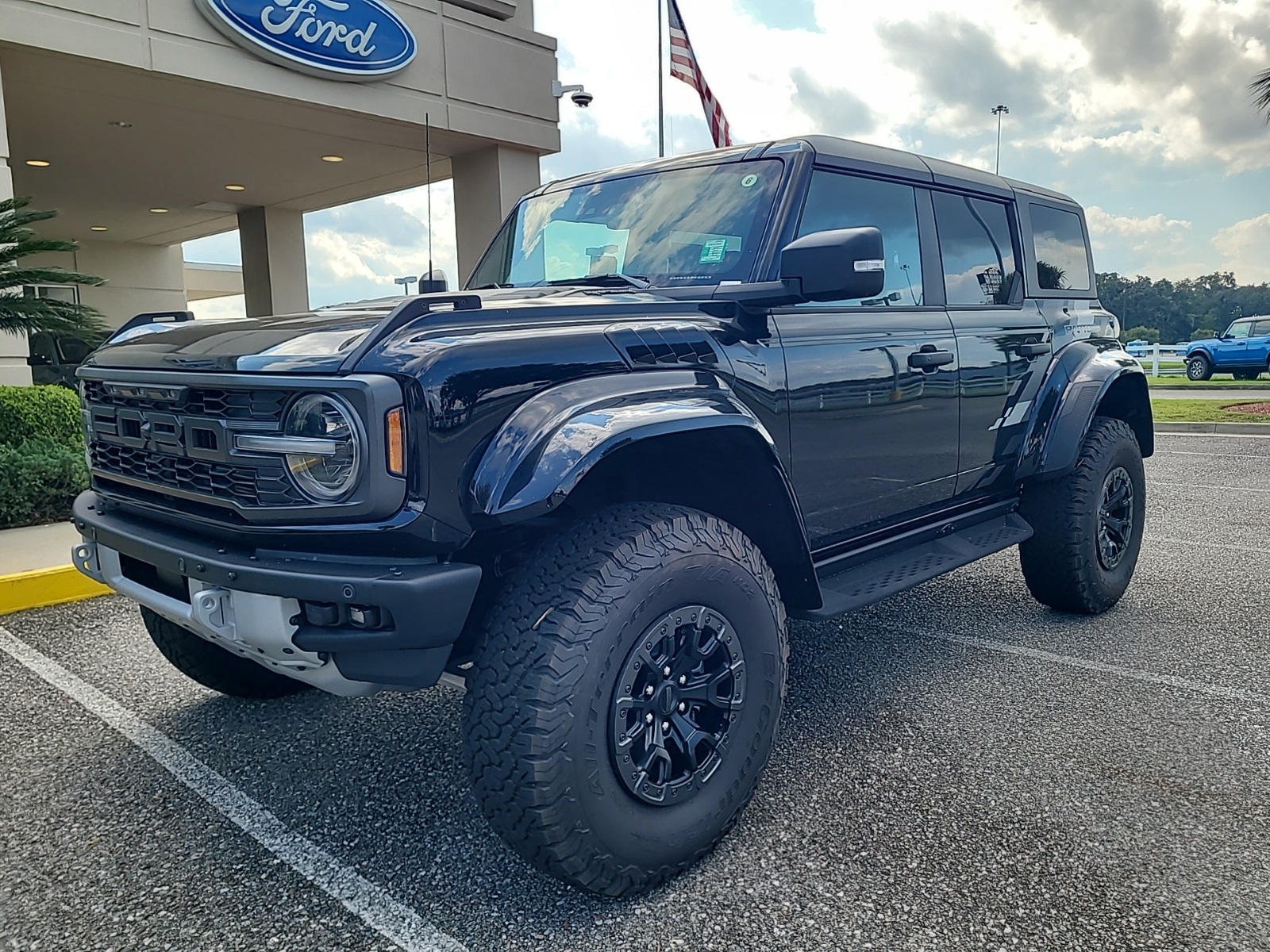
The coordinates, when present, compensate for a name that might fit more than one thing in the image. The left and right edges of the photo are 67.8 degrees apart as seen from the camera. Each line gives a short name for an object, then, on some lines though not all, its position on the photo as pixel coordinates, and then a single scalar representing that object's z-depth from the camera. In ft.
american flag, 44.83
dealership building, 28.30
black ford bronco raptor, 6.61
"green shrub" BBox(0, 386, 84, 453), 22.85
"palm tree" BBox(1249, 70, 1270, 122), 53.88
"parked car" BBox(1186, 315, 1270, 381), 77.46
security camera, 39.34
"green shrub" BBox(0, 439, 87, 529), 20.31
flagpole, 50.57
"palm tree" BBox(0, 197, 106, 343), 21.49
